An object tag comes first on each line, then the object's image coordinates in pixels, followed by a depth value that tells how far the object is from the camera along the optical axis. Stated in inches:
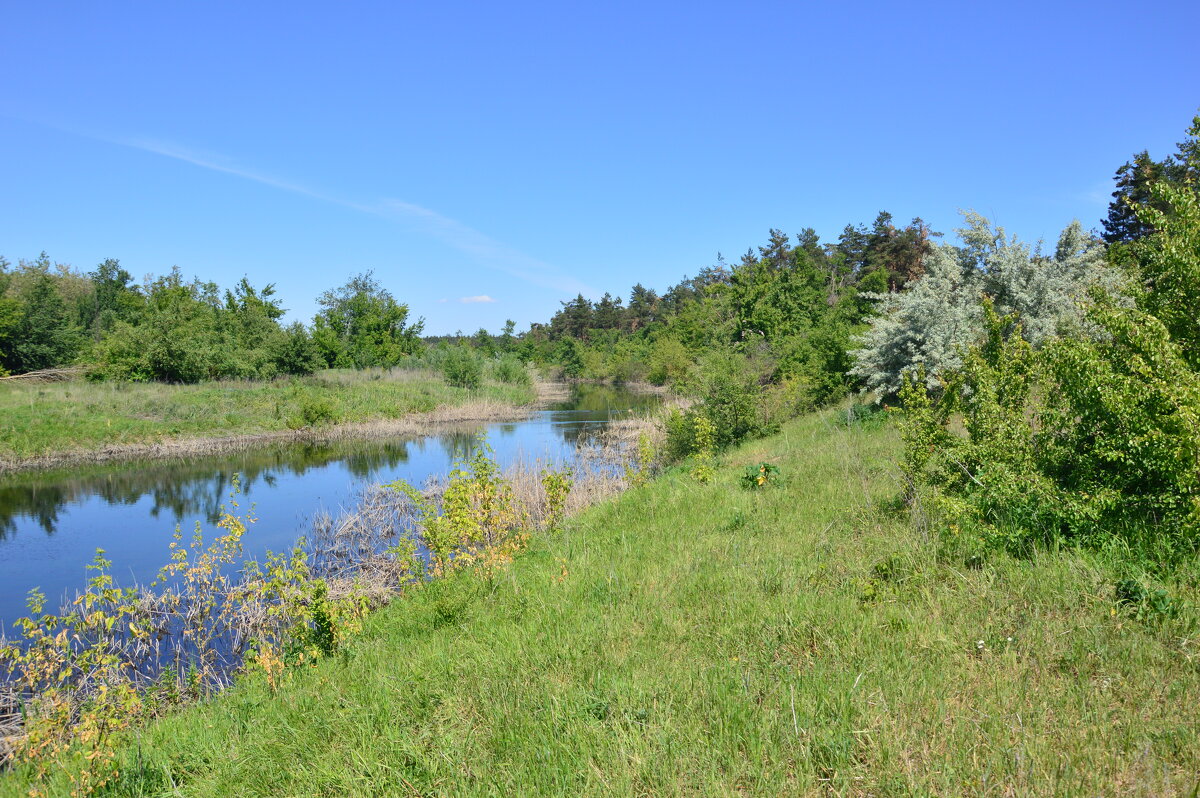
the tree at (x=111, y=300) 1829.5
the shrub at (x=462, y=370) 1758.1
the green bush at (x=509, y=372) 1931.6
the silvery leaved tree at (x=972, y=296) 522.3
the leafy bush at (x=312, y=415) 1176.8
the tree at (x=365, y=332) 1776.6
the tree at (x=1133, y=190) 1099.0
